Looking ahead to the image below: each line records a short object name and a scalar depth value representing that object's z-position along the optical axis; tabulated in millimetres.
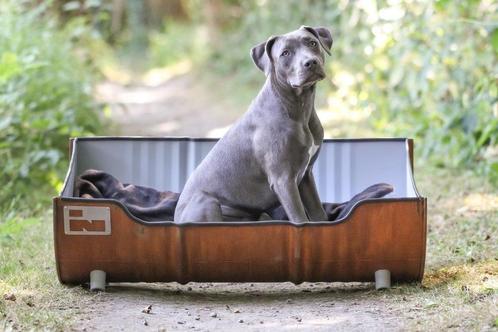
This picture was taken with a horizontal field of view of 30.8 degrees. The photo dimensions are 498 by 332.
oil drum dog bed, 3885
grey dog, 4199
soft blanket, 4539
